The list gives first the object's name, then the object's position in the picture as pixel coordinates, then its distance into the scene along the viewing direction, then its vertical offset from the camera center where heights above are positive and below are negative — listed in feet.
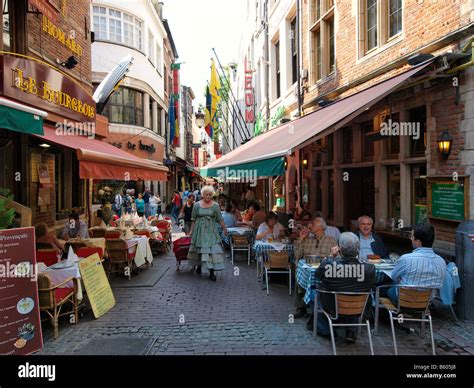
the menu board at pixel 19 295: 13.91 -3.64
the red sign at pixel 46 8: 25.84 +12.28
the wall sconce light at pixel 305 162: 41.87 +2.67
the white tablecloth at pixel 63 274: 17.29 -3.54
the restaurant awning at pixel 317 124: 19.01 +3.38
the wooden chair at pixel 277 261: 22.08 -3.93
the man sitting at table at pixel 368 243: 19.67 -2.69
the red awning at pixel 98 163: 20.74 +1.60
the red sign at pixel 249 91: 74.64 +17.89
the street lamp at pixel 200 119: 89.04 +15.47
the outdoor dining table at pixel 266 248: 23.72 -3.47
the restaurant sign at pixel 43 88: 22.67 +6.78
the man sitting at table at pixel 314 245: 19.39 -2.72
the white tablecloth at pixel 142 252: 27.22 -4.22
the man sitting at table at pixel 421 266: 14.96 -2.92
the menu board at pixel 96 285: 18.37 -4.43
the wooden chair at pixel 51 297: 15.94 -4.27
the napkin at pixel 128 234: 27.83 -3.04
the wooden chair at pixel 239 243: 31.09 -4.12
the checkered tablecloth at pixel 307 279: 16.33 -3.75
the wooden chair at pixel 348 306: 14.06 -4.09
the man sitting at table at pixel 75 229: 26.30 -2.47
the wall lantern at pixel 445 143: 19.13 +2.02
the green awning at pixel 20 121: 15.33 +2.76
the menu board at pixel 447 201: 18.61 -0.68
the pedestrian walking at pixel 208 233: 25.25 -2.73
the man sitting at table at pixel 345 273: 14.30 -3.01
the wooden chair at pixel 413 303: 14.52 -4.16
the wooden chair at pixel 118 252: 25.41 -3.91
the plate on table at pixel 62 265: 17.72 -3.23
